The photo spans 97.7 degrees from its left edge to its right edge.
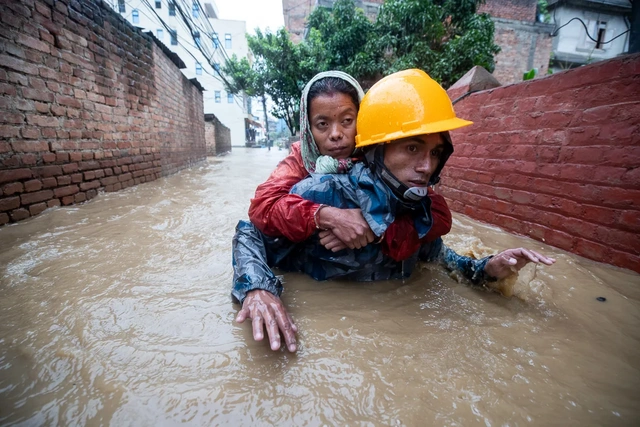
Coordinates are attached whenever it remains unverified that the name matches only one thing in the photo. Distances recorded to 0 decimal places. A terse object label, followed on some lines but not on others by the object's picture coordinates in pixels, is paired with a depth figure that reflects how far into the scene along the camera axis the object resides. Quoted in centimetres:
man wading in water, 127
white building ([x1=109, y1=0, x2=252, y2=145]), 2899
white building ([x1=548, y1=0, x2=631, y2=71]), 1462
